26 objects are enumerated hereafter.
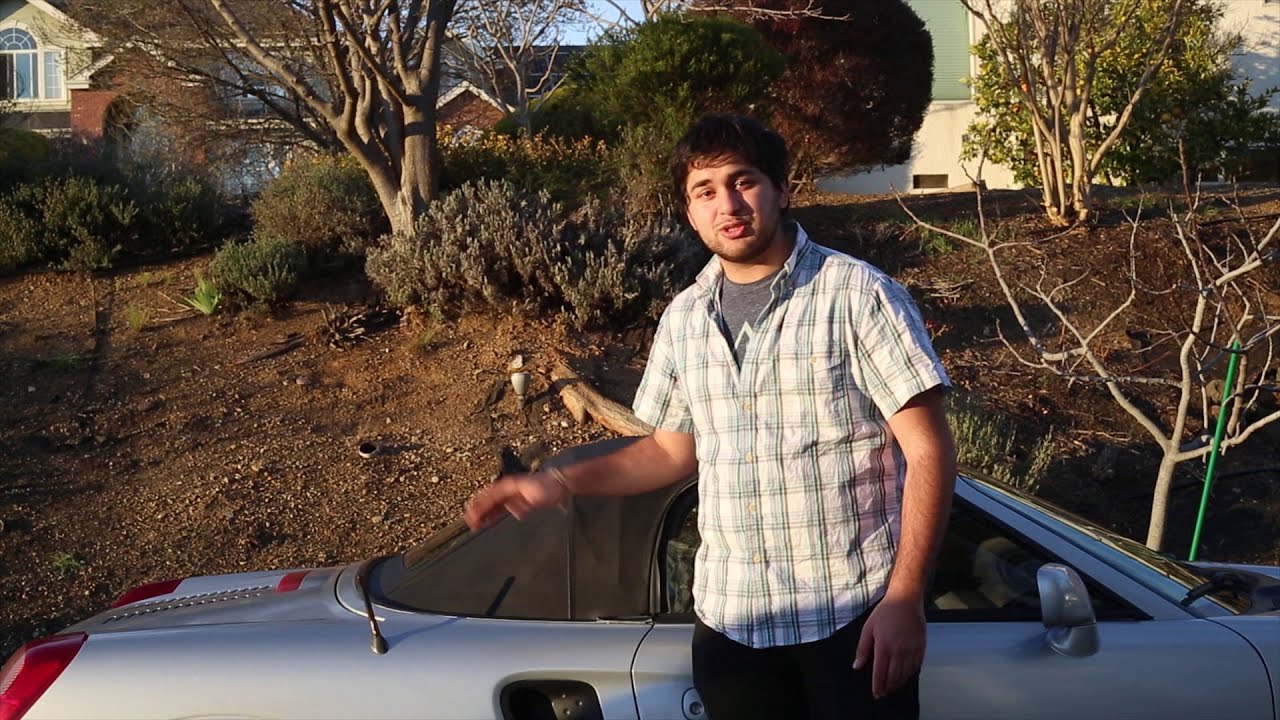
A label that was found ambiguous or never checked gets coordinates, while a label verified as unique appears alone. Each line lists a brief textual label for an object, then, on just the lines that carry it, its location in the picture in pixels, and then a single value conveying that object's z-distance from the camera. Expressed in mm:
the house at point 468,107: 21847
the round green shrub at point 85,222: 9609
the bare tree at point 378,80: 8688
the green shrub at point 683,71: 9898
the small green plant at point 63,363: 7969
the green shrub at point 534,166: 9969
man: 2197
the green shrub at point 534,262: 8273
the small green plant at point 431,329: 8219
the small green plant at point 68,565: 5820
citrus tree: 14031
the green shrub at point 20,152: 10312
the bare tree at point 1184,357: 4984
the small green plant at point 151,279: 9493
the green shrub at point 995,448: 6676
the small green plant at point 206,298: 8688
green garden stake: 4930
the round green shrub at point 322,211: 9445
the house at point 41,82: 22859
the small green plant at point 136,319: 8580
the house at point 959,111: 22359
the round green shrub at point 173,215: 10047
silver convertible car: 2756
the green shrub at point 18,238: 9547
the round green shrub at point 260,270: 8695
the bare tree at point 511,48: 17078
